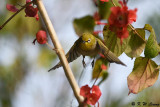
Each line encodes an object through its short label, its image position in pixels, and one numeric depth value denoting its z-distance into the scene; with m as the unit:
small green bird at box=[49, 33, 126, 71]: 5.18
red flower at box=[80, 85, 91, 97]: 4.96
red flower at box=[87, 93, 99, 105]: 4.97
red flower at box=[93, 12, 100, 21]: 5.36
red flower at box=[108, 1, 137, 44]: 5.01
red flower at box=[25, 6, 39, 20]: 5.05
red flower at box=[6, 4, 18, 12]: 5.07
